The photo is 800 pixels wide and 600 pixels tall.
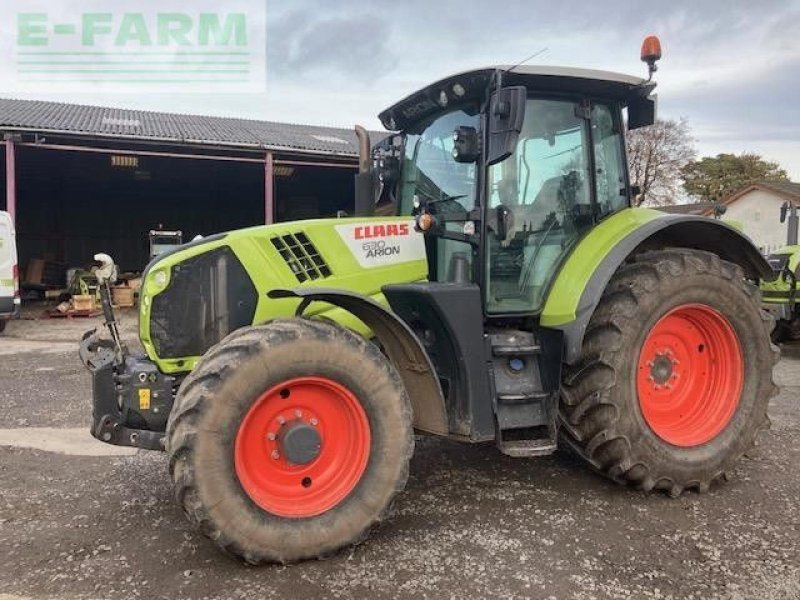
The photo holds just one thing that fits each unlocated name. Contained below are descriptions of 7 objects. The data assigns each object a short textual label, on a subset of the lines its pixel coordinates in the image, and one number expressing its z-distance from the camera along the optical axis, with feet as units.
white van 39.55
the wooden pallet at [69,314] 51.83
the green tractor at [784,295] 32.45
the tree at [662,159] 122.93
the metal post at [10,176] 45.47
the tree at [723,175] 137.90
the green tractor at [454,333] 10.02
